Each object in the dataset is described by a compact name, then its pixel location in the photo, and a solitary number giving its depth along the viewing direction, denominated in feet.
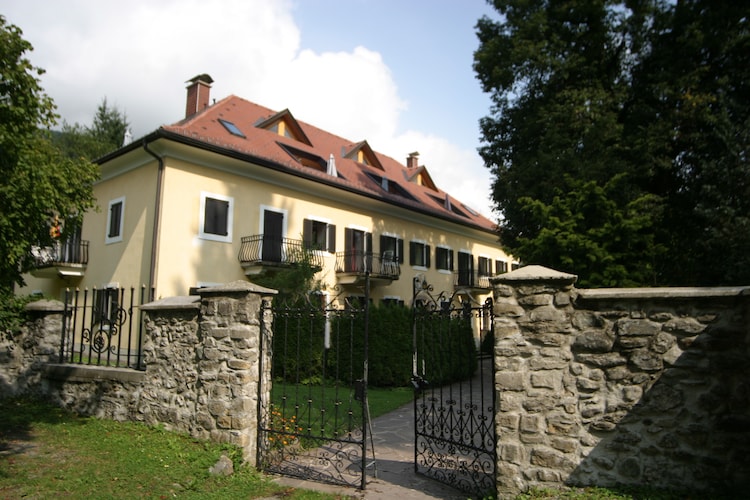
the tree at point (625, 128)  37.73
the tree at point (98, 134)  107.96
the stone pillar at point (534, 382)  15.79
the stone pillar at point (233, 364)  20.52
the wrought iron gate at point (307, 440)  19.83
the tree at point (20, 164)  17.88
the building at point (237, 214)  53.67
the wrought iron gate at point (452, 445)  18.21
